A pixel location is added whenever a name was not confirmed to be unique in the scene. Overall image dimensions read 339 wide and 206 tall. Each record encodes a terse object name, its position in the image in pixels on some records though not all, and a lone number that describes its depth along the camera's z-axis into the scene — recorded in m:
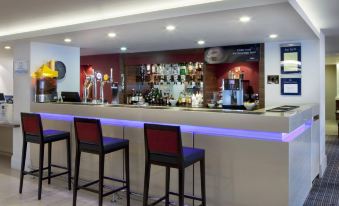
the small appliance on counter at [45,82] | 5.32
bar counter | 3.08
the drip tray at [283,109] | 3.50
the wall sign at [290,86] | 5.32
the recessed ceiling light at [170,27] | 4.13
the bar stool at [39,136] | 4.07
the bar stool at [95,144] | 3.45
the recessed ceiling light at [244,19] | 3.58
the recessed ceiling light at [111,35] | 4.79
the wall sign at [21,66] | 5.40
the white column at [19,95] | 5.42
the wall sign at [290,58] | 5.30
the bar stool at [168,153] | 2.91
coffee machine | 4.50
